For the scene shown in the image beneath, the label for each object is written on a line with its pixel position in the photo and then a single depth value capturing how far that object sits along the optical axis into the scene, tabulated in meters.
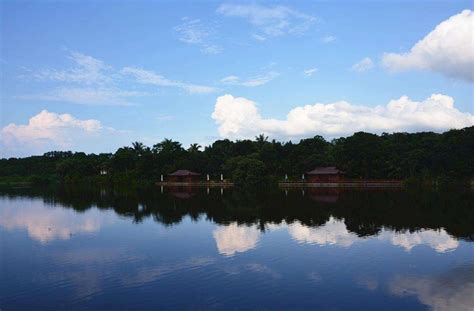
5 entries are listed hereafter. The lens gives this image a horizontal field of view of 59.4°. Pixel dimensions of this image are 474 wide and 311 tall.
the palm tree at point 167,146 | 76.81
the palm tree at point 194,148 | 76.80
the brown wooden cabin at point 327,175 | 57.19
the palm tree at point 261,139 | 69.75
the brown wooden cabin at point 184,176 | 67.50
